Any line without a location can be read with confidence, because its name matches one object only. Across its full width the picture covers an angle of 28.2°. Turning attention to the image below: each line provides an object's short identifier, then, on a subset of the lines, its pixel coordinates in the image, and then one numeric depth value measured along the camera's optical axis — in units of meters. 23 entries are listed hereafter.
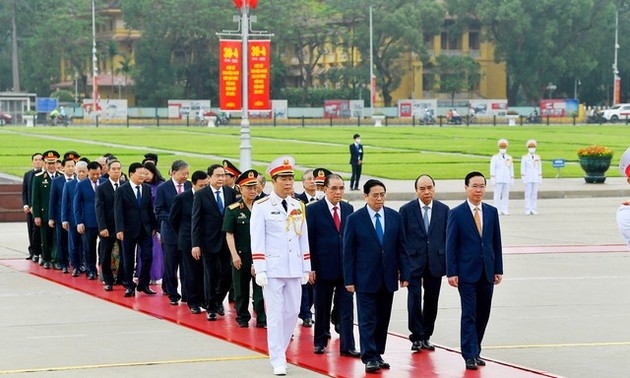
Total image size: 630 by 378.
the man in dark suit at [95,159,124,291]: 15.98
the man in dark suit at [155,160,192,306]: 14.88
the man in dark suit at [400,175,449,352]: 11.70
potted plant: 36.94
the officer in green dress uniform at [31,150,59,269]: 18.84
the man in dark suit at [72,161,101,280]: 16.97
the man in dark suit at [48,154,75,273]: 18.08
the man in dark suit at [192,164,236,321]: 13.76
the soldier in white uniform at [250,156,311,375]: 10.79
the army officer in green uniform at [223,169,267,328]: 12.81
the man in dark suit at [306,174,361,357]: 11.38
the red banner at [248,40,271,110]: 34.12
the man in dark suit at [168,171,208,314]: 14.16
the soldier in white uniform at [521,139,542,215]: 28.42
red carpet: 10.57
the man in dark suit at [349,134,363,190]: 34.44
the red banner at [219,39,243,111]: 33.44
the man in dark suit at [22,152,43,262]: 19.34
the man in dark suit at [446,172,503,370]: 10.80
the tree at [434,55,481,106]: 101.56
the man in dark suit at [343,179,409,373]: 10.80
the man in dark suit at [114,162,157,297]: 15.55
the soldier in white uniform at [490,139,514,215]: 28.58
